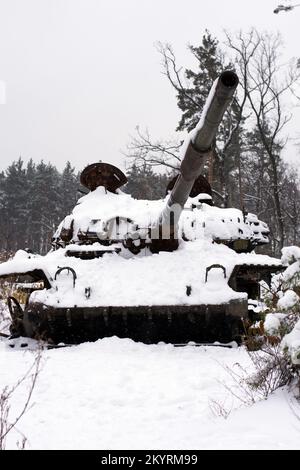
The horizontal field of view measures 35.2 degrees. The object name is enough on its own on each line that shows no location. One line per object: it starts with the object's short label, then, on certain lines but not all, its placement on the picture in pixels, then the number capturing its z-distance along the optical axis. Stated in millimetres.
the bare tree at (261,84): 22984
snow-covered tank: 6422
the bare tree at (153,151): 21994
